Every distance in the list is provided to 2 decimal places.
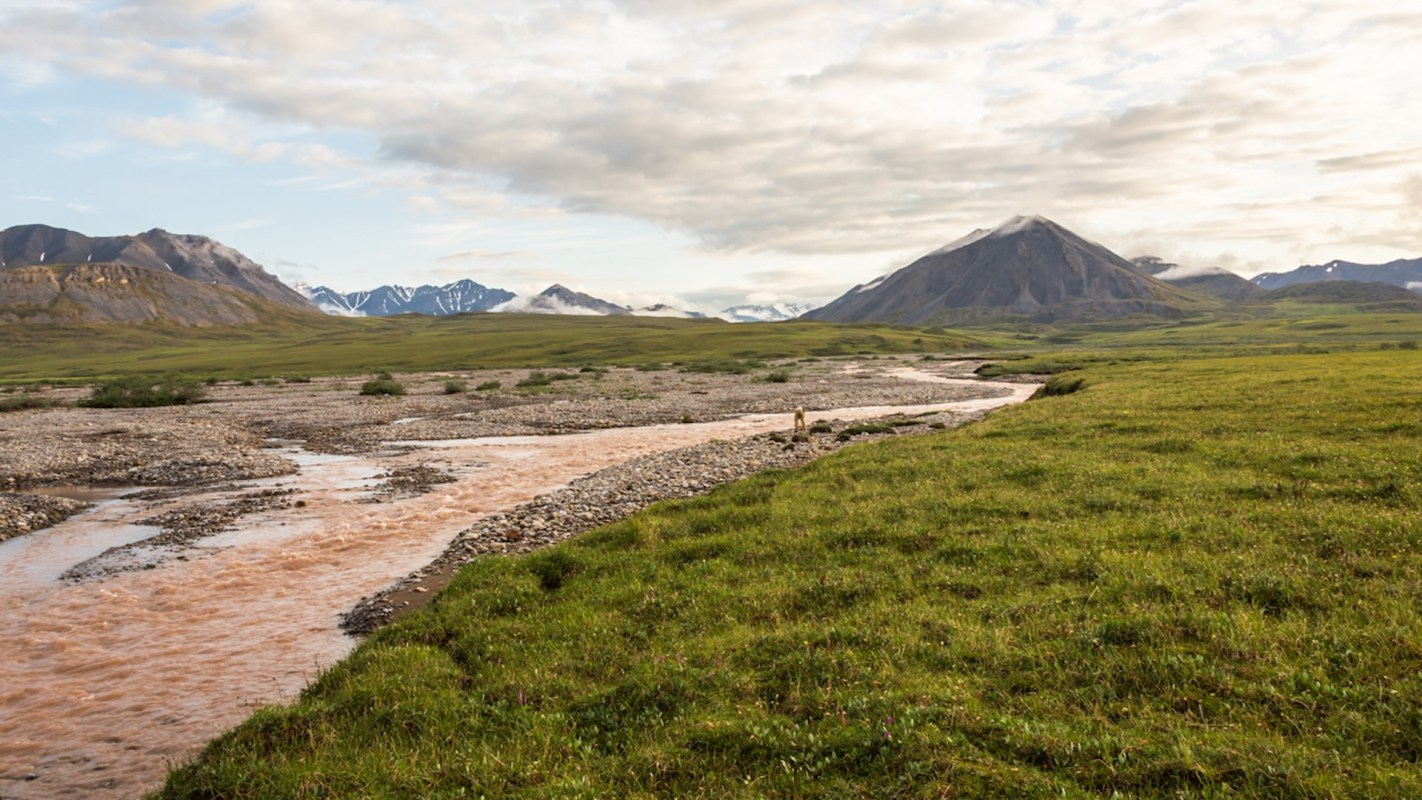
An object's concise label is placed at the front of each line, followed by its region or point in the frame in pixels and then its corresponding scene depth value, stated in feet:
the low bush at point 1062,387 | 196.68
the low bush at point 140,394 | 263.49
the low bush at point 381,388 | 316.19
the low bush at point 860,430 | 146.30
